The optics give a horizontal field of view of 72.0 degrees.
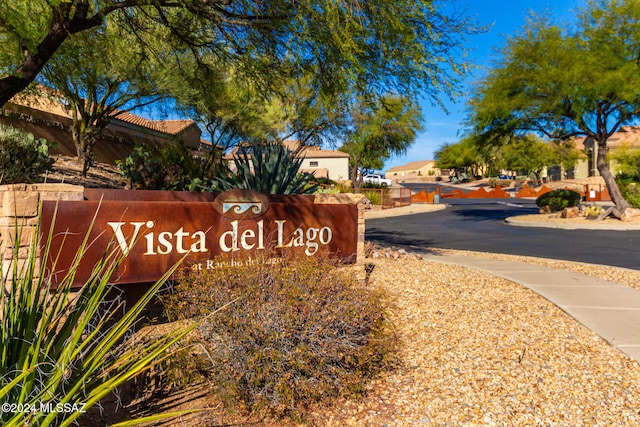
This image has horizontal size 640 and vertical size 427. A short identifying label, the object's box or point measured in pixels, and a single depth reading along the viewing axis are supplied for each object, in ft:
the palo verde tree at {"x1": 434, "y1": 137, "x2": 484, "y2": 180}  253.85
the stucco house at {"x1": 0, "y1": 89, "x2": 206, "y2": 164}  63.23
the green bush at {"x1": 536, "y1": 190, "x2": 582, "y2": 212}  73.56
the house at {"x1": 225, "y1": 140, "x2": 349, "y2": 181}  191.62
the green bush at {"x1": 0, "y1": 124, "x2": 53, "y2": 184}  37.19
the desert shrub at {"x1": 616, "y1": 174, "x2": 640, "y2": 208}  70.49
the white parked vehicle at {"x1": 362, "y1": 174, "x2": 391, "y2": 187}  199.99
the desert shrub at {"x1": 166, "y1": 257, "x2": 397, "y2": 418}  10.85
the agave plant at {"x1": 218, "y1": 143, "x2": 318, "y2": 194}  22.40
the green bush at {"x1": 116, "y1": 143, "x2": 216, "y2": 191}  37.81
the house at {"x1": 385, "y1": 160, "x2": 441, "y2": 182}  450.30
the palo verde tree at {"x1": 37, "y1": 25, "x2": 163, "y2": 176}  34.71
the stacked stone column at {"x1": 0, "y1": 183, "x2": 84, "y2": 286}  12.89
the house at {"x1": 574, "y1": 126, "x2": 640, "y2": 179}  169.48
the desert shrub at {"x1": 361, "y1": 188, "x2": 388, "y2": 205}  104.74
